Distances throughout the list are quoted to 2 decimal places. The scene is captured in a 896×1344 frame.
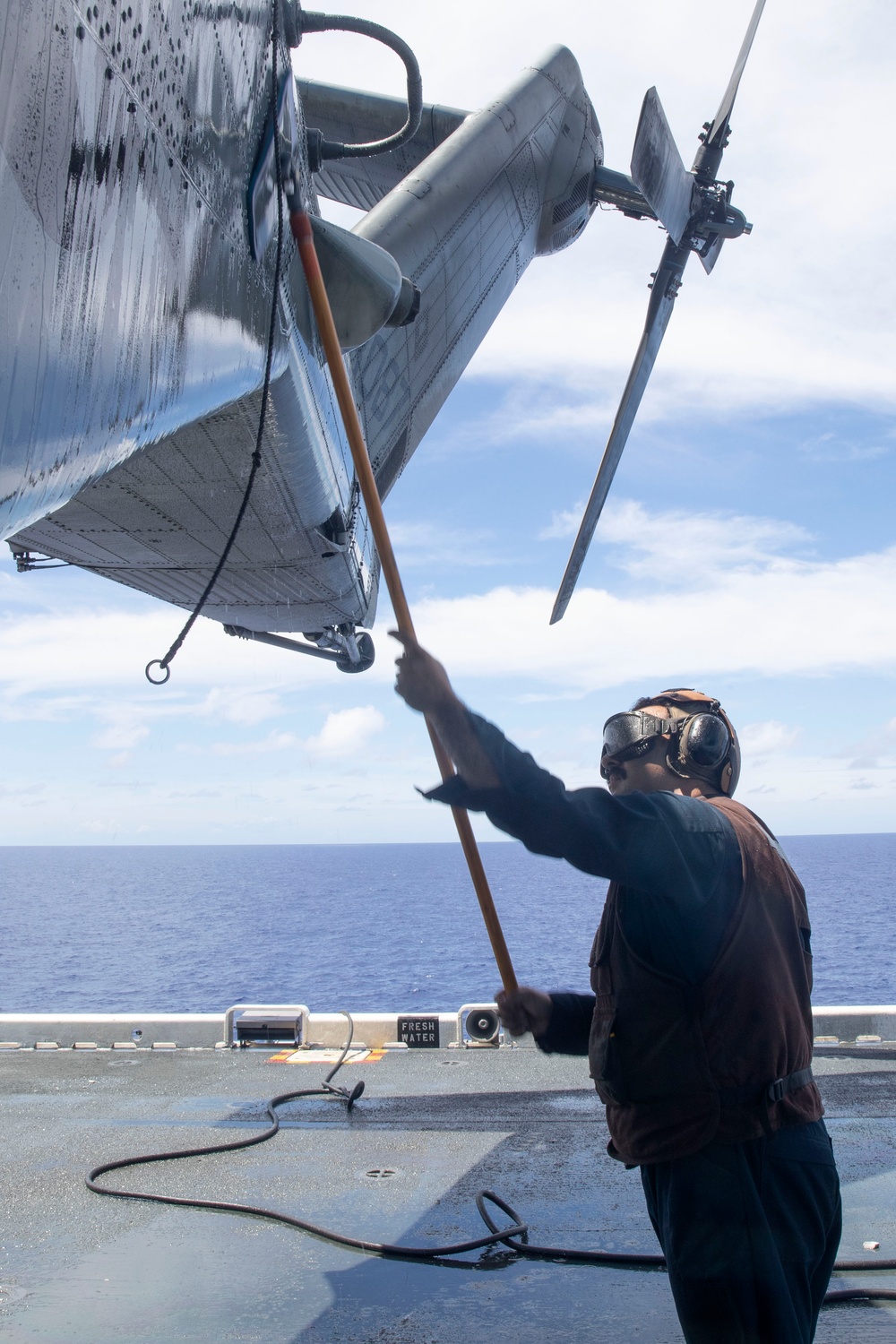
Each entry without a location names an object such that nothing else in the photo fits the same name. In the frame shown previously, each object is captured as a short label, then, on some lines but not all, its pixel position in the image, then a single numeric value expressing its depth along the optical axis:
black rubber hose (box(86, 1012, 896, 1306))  4.66
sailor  2.34
